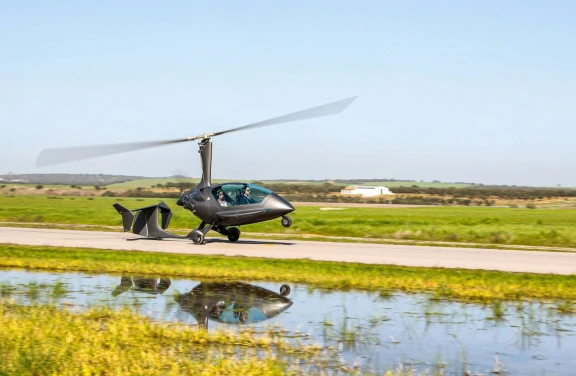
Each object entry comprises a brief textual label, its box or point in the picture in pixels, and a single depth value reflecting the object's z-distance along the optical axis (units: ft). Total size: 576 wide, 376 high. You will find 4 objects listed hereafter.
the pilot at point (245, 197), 96.75
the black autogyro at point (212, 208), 94.84
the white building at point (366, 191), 408.05
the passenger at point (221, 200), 98.64
